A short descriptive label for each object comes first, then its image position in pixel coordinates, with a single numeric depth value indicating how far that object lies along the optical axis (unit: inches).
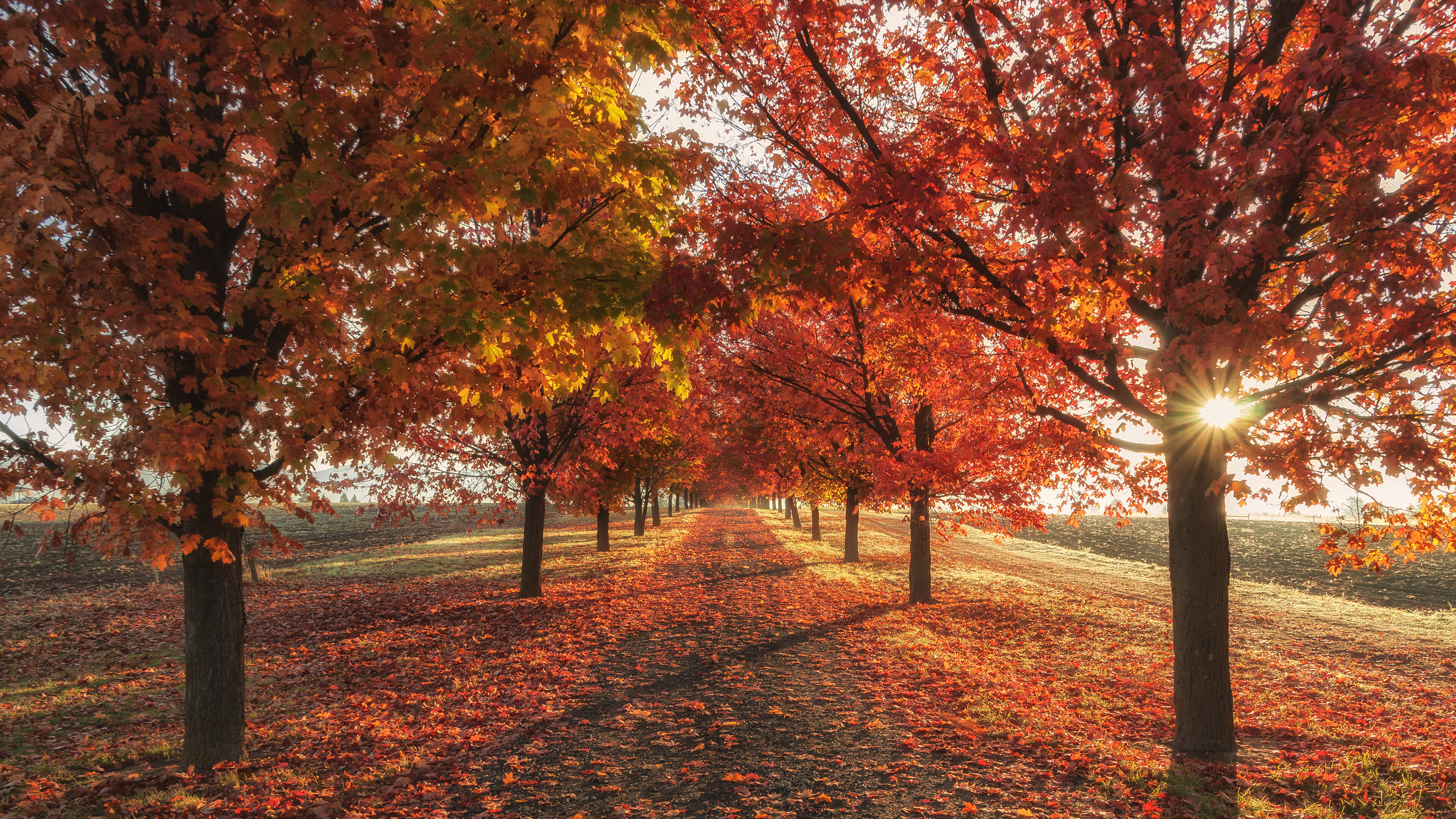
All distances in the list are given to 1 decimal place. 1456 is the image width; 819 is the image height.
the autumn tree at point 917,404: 405.4
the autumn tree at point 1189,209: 189.0
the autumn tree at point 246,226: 191.6
